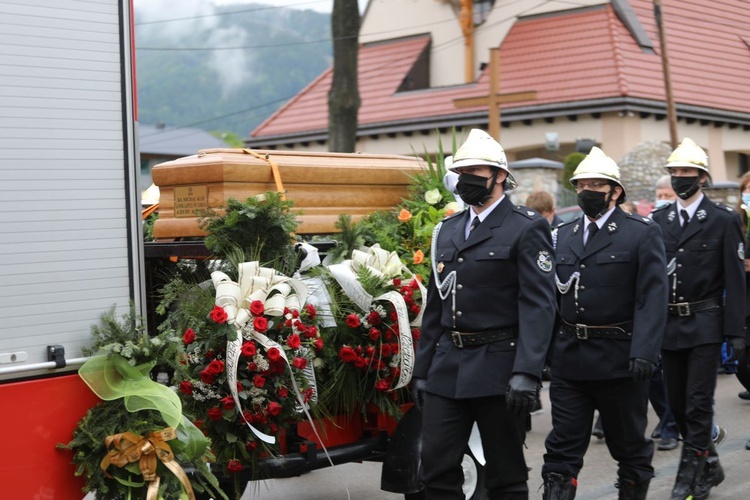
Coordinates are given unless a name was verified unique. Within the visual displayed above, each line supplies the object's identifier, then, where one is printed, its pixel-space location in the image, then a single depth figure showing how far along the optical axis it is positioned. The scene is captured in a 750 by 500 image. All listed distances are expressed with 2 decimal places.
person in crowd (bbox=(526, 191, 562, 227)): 9.98
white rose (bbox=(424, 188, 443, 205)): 6.84
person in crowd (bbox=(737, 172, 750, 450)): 8.12
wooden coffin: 6.22
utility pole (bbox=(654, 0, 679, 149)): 18.48
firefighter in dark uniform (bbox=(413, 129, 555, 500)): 4.98
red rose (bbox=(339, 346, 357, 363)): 5.79
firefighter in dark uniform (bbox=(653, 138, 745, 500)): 6.47
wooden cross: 18.95
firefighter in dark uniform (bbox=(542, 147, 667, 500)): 5.68
